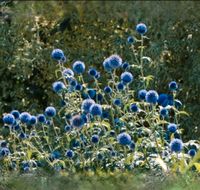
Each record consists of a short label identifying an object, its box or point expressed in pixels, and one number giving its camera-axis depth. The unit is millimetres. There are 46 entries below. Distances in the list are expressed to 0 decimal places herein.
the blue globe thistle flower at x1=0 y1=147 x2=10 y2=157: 4855
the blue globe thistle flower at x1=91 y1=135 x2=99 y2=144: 4625
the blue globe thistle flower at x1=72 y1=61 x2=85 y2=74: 5055
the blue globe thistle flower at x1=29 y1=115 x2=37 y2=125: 4969
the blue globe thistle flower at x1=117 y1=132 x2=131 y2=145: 4262
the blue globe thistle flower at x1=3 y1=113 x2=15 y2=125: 4844
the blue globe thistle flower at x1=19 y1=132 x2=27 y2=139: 5080
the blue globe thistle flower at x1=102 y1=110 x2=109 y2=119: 5264
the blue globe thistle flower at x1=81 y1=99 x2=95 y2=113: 4578
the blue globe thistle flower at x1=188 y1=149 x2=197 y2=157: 4500
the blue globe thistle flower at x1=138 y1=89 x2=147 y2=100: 4952
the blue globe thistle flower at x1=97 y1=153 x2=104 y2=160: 4473
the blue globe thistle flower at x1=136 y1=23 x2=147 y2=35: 5359
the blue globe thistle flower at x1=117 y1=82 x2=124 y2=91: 5098
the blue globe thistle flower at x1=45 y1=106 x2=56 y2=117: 4996
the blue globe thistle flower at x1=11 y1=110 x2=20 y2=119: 5181
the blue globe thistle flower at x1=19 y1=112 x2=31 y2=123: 4942
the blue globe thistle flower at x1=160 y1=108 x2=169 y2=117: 4770
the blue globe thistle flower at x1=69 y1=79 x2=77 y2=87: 5124
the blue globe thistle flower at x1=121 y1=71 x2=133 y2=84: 4816
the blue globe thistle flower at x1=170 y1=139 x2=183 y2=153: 4059
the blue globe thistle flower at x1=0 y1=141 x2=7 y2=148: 5059
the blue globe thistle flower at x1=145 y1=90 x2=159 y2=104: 4551
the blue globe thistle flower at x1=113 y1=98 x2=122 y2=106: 4918
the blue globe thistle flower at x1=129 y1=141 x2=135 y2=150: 4609
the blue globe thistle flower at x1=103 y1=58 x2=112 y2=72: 4886
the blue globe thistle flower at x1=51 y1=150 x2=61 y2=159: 4766
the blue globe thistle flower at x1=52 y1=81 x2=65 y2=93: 4988
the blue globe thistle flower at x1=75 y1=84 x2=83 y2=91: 5207
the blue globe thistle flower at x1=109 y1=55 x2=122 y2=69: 4836
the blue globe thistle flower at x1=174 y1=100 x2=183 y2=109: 5321
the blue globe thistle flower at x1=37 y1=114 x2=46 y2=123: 5066
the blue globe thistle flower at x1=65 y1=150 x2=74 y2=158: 4652
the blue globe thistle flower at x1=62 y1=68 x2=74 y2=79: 5036
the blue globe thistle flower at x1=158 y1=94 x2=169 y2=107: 5086
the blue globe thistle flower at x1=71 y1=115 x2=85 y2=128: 4422
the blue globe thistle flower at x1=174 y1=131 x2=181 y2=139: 5110
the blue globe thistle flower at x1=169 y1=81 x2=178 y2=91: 5165
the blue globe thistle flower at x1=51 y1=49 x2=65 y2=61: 5125
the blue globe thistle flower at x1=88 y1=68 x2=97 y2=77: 5410
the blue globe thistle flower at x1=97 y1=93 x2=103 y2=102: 5535
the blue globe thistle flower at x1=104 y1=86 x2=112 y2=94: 5276
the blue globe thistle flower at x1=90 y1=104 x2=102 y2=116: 4457
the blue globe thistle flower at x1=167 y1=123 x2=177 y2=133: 4609
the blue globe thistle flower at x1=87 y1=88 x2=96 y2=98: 5289
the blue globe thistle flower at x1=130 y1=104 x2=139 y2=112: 4793
